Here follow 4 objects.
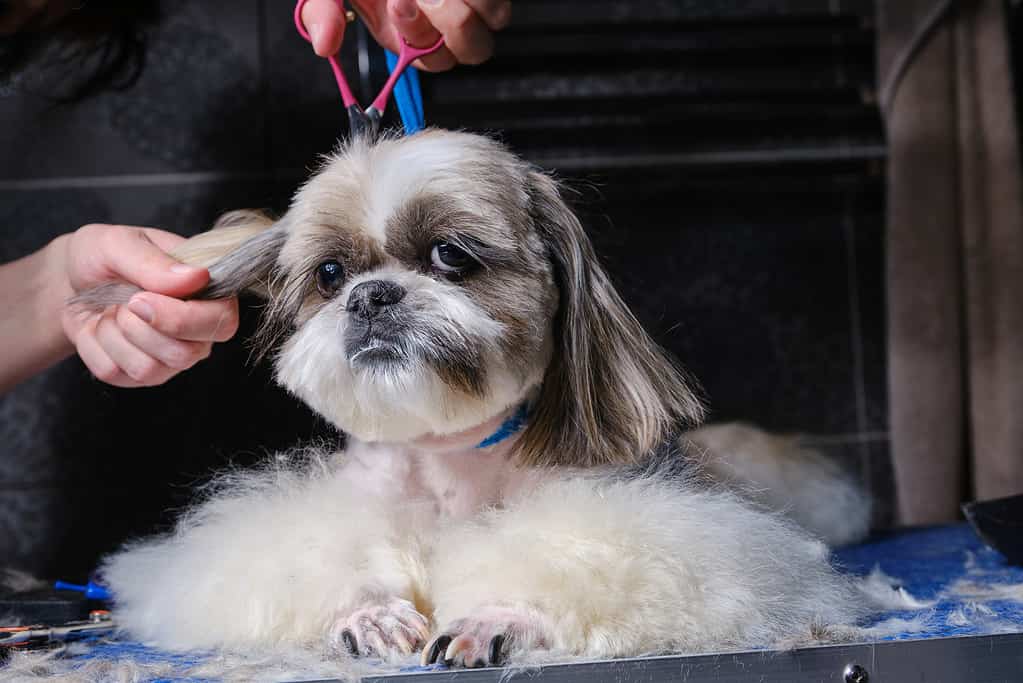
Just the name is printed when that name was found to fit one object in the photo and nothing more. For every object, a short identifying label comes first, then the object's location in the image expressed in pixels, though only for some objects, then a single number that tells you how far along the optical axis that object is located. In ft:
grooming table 2.62
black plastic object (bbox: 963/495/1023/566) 4.31
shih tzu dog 3.04
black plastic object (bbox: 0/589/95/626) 3.96
